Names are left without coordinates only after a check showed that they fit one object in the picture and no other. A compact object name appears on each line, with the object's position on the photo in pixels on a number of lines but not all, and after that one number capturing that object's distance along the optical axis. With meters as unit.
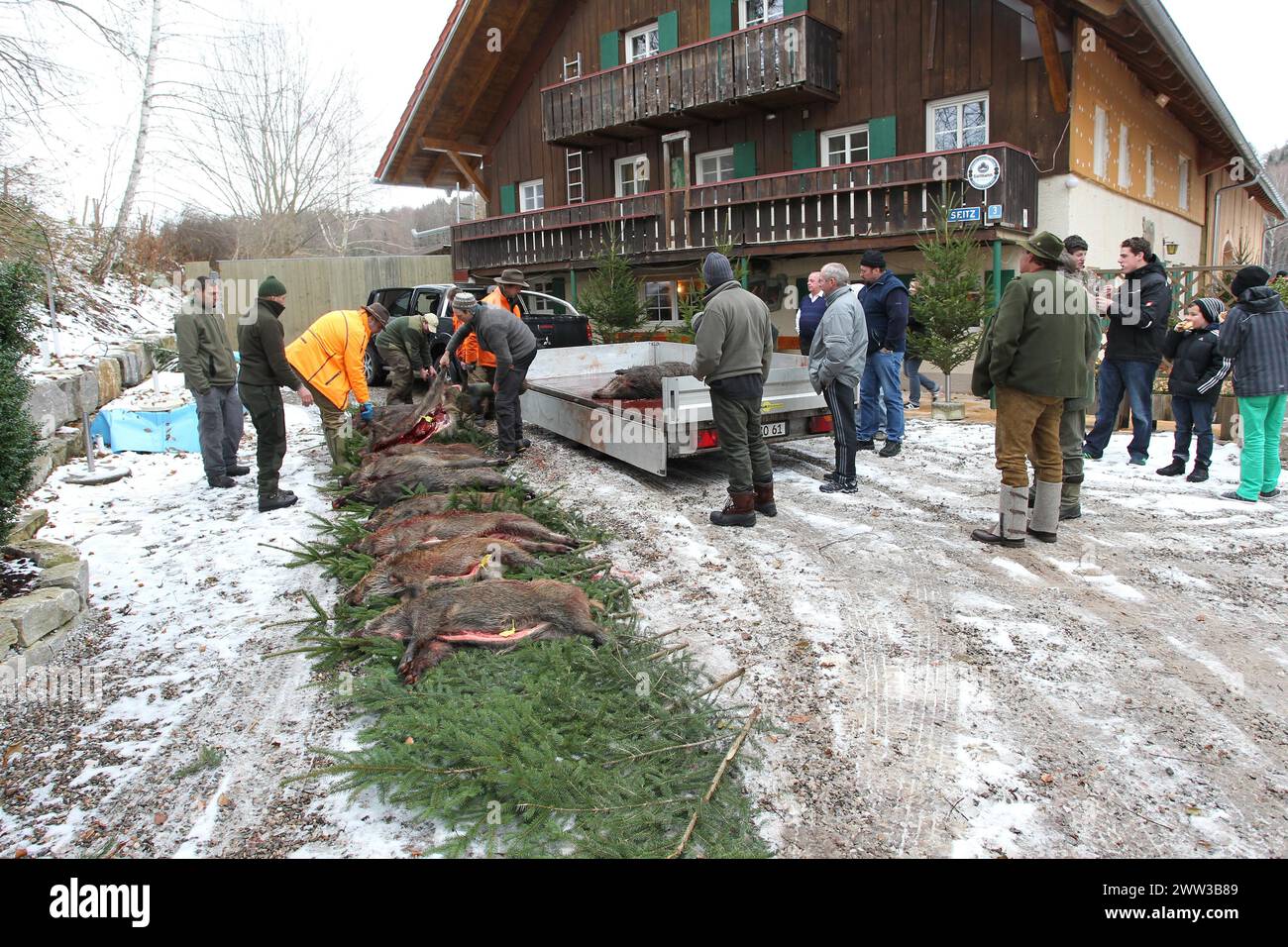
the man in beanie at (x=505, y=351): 8.35
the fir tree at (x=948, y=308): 11.23
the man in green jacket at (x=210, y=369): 7.83
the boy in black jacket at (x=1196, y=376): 7.30
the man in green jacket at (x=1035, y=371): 5.46
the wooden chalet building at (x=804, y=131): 14.32
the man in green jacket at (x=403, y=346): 11.05
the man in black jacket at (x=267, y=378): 7.20
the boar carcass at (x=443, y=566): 4.69
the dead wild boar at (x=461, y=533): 5.20
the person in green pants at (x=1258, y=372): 6.56
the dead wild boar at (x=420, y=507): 5.87
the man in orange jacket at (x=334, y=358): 7.70
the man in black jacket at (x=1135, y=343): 7.31
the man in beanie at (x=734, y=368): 6.27
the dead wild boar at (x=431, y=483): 6.43
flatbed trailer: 7.10
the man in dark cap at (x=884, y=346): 8.37
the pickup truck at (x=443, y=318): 12.68
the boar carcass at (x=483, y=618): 4.05
